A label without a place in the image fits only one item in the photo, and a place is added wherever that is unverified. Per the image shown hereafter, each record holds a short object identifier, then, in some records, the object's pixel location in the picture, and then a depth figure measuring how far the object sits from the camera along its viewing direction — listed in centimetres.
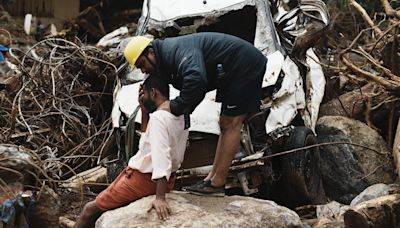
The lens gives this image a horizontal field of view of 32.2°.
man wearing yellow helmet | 471
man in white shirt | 471
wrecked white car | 654
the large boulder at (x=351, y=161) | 774
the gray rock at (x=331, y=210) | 658
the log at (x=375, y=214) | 546
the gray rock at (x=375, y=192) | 651
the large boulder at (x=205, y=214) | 456
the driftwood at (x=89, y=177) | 734
